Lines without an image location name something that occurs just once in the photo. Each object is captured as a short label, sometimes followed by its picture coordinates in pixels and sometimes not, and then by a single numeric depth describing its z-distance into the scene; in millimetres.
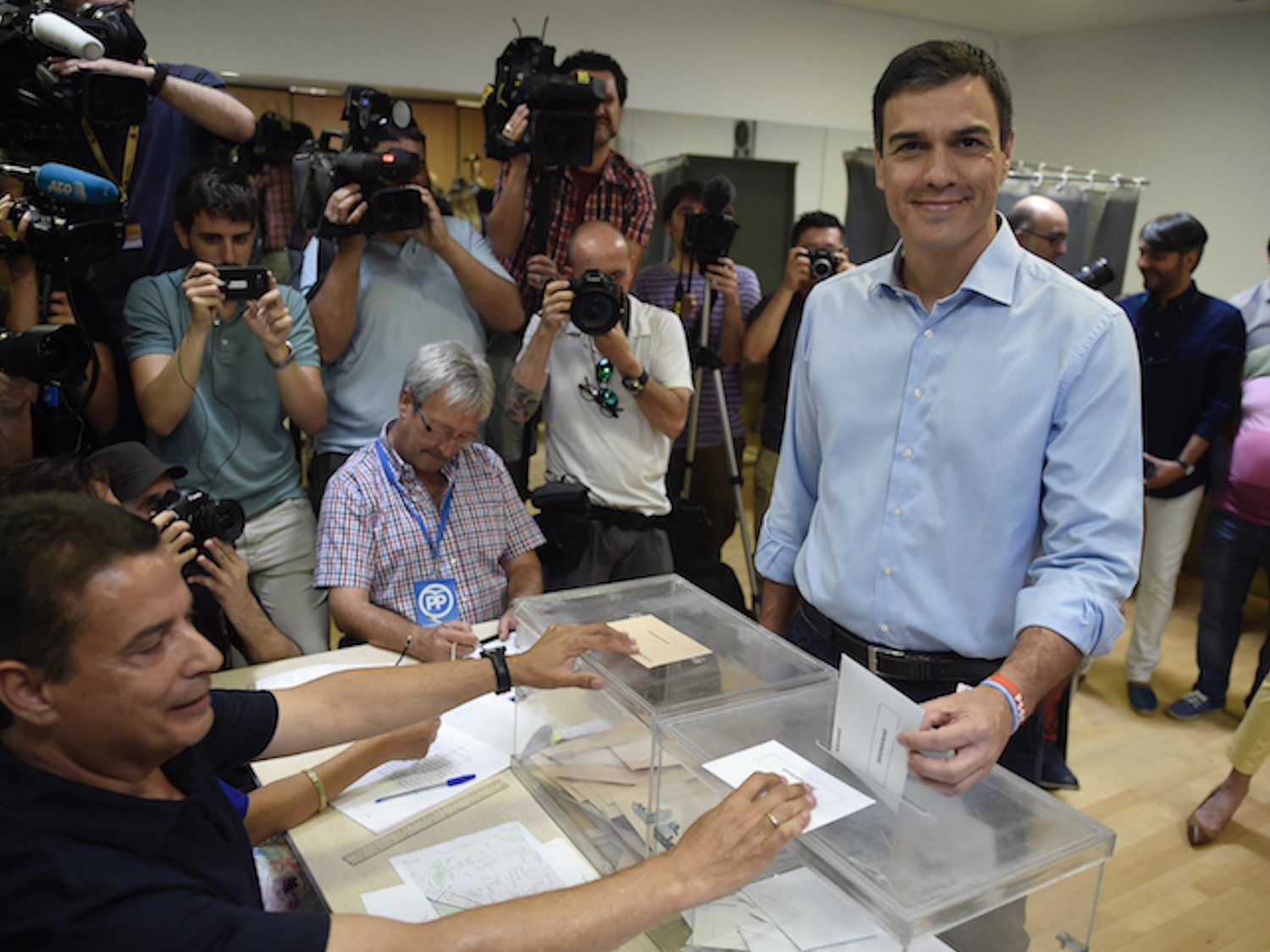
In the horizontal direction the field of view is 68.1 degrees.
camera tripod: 3176
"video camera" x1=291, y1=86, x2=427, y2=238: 2457
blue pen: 1493
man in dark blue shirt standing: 3314
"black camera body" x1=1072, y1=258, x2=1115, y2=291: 3182
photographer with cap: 1969
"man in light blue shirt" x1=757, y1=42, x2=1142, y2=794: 1219
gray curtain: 4762
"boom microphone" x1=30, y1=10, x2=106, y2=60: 1902
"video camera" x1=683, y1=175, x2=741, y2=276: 3061
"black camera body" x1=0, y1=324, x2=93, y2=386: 1832
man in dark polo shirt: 866
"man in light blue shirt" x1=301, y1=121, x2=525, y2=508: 2541
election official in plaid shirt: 2123
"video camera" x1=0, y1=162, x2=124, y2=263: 1896
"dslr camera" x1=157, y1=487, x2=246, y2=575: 1947
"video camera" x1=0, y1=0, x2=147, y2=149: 1999
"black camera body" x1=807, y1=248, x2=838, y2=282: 3172
